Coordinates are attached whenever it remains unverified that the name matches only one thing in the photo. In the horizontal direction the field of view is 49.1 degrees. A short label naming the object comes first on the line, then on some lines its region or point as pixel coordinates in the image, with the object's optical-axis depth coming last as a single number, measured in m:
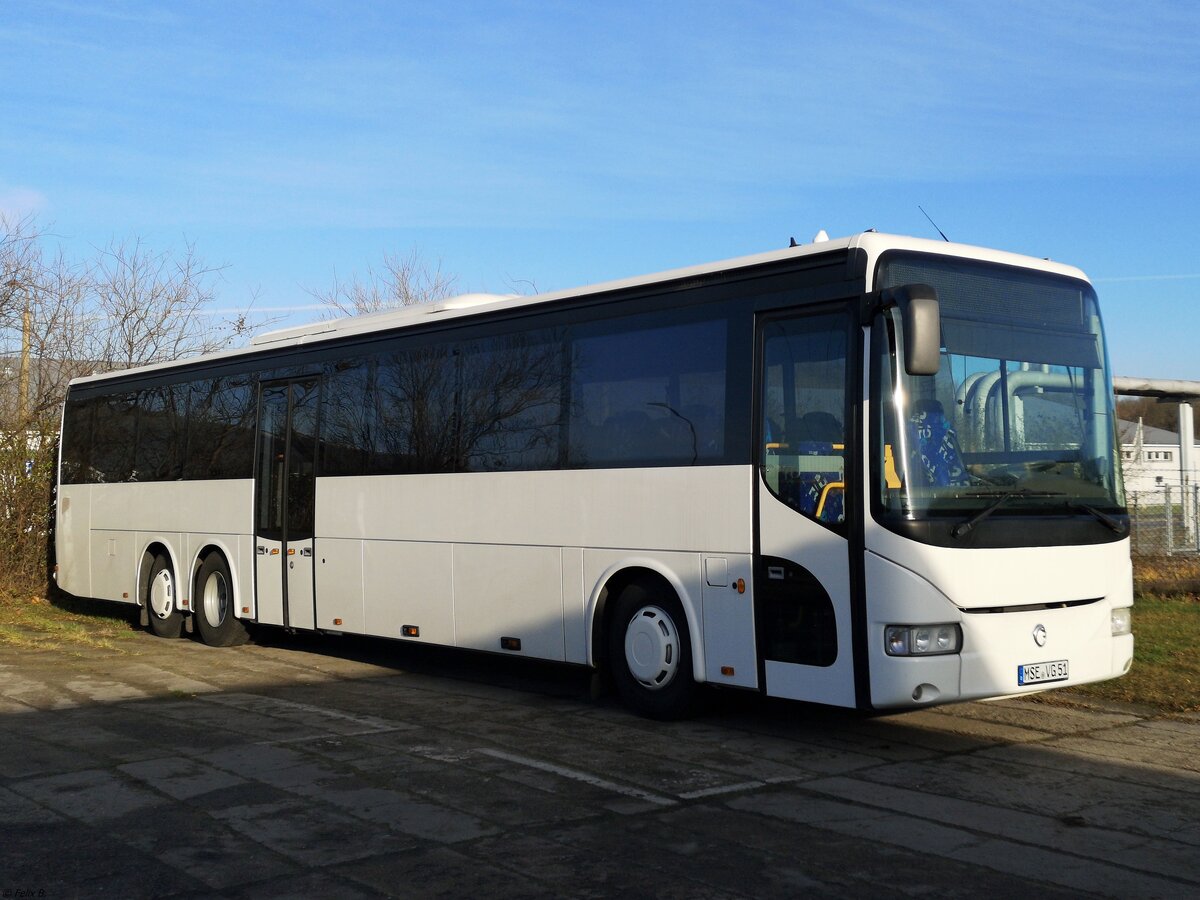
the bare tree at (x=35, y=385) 19.61
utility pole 21.80
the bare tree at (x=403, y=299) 34.06
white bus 8.13
